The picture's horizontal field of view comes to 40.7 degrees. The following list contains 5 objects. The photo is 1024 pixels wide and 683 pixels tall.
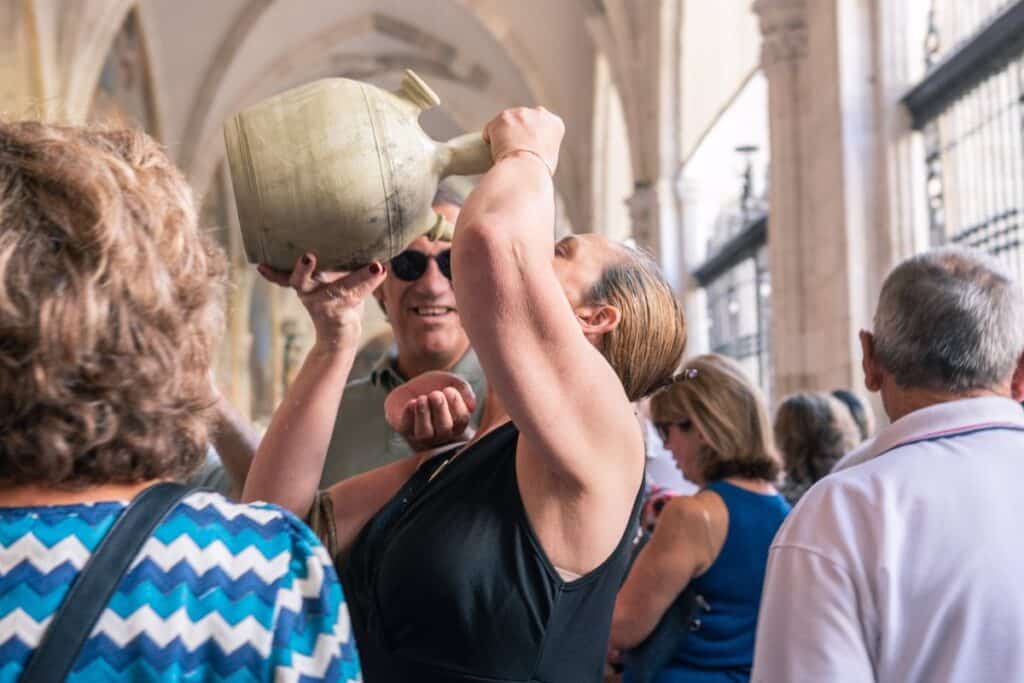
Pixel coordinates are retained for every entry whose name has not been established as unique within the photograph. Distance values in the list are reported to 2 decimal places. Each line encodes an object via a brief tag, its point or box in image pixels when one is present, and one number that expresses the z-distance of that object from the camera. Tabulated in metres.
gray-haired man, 1.65
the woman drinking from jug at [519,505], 1.41
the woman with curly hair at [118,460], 1.00
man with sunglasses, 2.41
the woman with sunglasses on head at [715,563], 2.58
